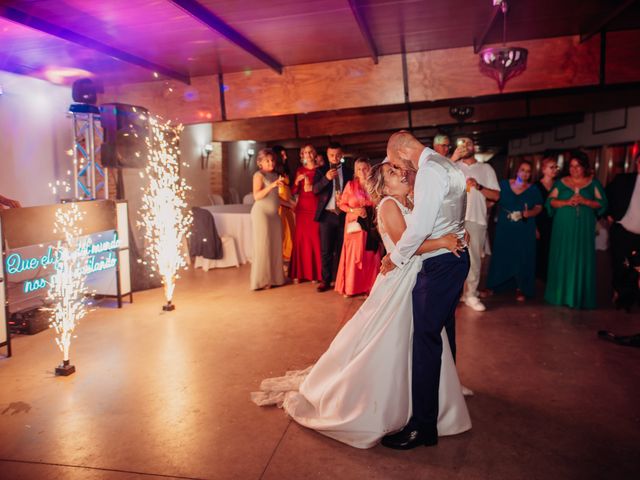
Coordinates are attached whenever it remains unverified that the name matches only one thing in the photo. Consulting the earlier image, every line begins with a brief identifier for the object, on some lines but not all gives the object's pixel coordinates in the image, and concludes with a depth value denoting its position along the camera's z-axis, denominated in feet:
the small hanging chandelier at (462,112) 25.67
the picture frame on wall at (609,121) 29.30
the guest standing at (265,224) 18.40
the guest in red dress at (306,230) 19.15
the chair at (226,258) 23.65
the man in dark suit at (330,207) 17.94
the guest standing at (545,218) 17.43
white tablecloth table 24.34
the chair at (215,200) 34.60
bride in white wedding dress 7.52
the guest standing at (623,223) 14.64
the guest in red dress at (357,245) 16.80
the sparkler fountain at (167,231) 16.39
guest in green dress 15.10
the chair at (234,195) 38.03
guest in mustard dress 20.34
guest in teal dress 16.25
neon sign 12.83
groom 6.95
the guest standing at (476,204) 14.98
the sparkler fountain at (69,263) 11.05
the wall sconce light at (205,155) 34.63
